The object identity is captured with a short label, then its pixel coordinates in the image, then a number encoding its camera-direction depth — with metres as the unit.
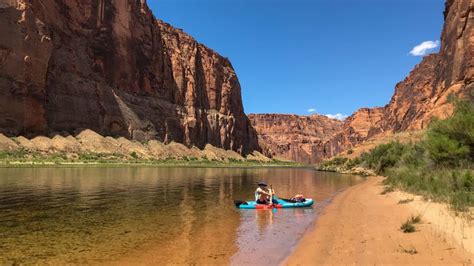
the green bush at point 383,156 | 51.97
